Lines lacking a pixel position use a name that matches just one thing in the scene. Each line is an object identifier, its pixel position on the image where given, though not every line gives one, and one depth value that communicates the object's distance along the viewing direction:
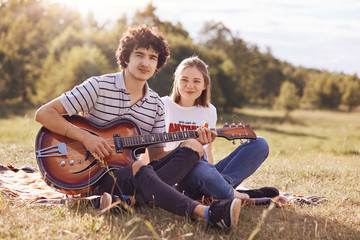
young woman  3.48
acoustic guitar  3.34
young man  2.92
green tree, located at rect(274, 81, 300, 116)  34.24
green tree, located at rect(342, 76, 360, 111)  43.59
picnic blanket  3.57
